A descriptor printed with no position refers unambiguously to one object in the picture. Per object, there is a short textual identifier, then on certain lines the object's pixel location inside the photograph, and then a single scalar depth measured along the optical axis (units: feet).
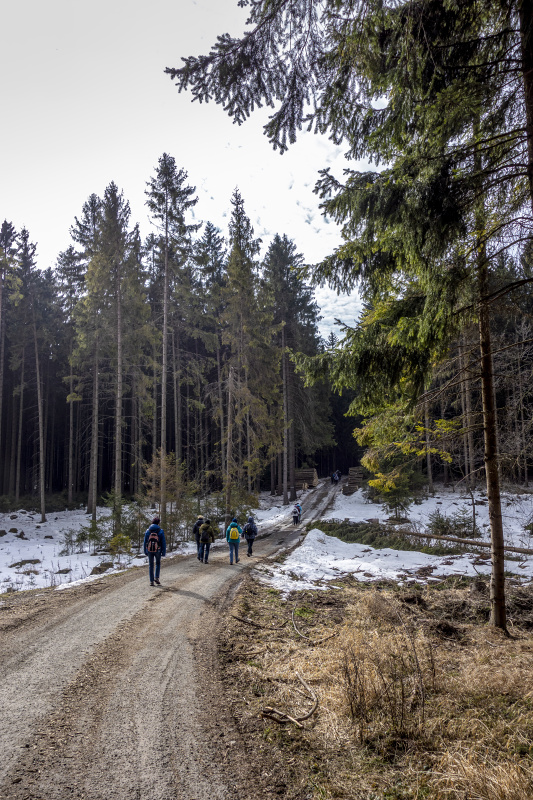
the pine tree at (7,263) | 77.82
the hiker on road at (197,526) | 52.39
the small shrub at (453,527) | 60.80
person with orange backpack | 36.32
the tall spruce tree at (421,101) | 17.39
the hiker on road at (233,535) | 49.11
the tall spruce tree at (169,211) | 75.66
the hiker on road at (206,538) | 49.14
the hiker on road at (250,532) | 57.41
